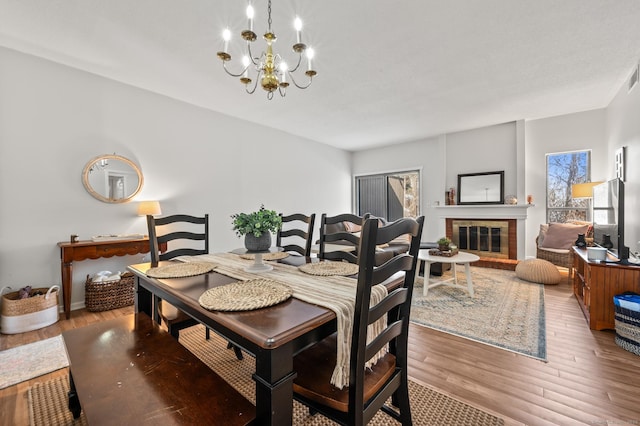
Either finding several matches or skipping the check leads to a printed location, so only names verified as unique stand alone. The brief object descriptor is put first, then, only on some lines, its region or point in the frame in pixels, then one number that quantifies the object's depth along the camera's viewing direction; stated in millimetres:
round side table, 3326
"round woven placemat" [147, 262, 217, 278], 1456
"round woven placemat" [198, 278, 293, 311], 1012
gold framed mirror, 3139
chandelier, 1765
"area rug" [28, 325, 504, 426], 1452
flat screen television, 2406
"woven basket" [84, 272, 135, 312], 2932
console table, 2742
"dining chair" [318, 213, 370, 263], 1727
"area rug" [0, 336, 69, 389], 1838
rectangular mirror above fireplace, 5199
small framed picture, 3414
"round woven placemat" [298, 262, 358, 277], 1455
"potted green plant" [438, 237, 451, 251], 3584
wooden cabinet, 2299
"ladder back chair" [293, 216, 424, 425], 927
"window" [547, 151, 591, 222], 4660
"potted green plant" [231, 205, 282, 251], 1440
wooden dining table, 818
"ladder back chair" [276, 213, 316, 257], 2182
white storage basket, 2449
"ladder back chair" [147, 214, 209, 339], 1717
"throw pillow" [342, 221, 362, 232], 5680
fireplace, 5008
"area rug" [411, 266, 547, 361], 2279
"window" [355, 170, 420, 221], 6507
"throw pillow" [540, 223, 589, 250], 4273
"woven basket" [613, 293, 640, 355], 2025
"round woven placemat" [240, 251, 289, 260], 1880
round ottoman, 3750
